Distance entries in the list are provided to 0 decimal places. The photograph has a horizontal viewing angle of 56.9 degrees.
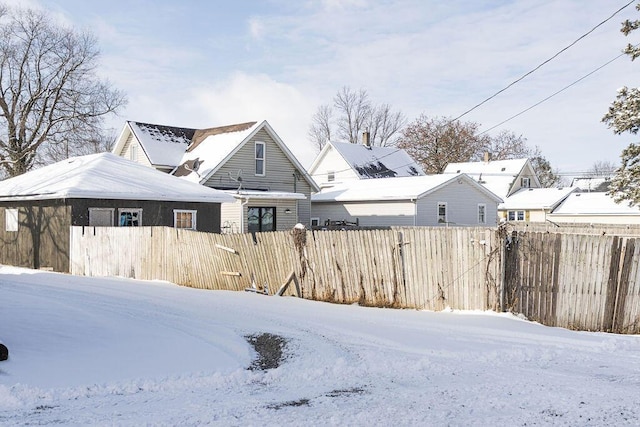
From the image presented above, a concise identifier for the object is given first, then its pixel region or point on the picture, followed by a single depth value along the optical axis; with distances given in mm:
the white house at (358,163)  46812
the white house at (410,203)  30781
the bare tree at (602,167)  106500
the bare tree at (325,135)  74000
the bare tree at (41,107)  41469
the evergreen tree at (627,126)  18281
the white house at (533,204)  51156
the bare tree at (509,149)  75312
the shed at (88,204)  19938
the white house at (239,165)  28422
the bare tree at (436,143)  67812
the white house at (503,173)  54625
